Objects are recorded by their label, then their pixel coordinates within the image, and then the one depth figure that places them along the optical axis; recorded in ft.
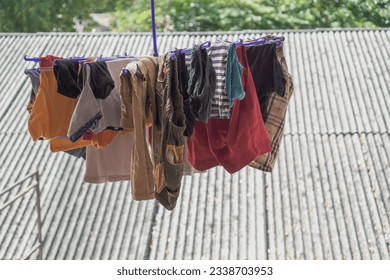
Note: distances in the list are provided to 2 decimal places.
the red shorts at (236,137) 9.29
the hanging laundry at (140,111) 8.64
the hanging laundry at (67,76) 8.91
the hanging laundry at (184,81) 8.84
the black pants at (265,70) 9.22
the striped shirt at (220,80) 8.77
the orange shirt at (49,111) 9.18
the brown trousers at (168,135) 8.73
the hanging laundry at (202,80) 8.54
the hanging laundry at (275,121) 9.60
